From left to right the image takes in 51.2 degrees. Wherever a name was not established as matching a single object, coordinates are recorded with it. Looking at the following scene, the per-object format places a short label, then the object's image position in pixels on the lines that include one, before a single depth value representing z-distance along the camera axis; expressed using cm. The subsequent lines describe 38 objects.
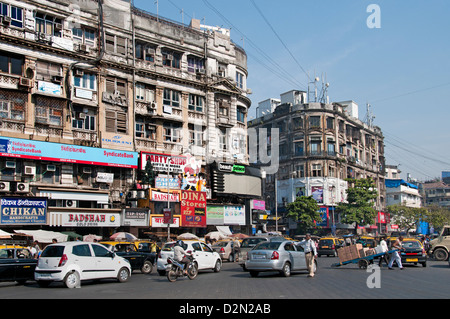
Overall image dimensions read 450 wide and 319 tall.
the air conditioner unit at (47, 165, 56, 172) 3369
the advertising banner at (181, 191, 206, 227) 4094
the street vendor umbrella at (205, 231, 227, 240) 3884
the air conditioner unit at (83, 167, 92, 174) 3572
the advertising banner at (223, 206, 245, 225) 4566
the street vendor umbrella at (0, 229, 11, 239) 2562
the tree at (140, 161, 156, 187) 3781
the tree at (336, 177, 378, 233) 6830
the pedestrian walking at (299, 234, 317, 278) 1936
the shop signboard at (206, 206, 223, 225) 4388
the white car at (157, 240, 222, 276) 2148
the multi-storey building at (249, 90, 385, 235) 7312
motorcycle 1840
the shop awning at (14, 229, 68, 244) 2906
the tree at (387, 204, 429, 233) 8225
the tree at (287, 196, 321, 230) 6469
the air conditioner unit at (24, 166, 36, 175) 3197
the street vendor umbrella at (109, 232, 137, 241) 3164
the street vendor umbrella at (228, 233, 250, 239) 4029
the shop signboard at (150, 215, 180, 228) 3869
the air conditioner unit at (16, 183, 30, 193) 3145
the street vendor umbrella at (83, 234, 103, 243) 3068
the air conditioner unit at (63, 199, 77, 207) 3400
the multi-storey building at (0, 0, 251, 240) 3250
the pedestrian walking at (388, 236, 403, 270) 2327
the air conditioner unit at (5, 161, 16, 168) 3148
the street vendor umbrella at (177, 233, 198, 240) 3591
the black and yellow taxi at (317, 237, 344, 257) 4172
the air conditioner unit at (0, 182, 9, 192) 3073
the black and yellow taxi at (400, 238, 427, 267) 2569
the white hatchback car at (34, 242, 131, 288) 1588
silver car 1923
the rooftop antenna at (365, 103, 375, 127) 9238
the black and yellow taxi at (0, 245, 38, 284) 1759
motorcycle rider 1883
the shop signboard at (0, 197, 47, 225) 2980
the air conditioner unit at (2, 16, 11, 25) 3209
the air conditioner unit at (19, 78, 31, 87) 3219
